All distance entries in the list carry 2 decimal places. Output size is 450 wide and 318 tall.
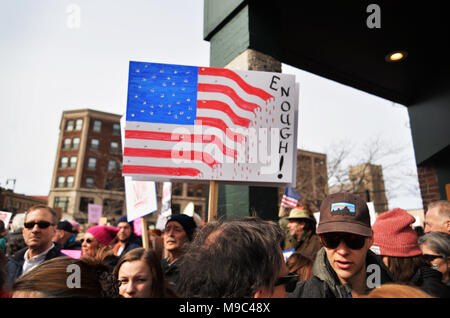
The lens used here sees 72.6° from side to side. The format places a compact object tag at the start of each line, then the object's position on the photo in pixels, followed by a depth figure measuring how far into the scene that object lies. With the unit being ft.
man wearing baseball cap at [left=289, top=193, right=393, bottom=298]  5.54
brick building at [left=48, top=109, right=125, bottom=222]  129.70
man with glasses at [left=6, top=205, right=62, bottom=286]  9.84
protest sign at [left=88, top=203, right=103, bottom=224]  41.47
